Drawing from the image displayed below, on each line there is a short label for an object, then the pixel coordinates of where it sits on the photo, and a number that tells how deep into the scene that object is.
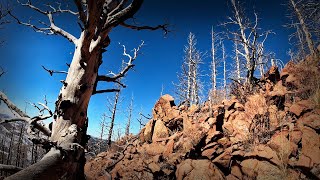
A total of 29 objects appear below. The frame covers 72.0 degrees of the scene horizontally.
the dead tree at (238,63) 24.00
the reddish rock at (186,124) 10.55
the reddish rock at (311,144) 5.05
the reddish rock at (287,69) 9.43
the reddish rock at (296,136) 5.80
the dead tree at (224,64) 25.88
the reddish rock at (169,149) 9.69
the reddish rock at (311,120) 5.79
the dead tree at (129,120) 32.28
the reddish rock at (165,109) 13.14
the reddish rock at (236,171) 5.99
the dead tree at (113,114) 22.79
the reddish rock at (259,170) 5.25
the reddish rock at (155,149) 10.36
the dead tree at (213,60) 23.36
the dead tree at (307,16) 14.07
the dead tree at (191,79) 23.28
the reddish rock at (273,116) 7.42
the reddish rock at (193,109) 12.84
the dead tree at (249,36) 11.20
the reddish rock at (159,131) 12.22
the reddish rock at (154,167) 8.53
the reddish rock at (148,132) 12.81
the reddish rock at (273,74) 10.19
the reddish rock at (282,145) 5.52
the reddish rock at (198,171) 6.25
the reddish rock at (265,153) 5.62
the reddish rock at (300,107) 6.76
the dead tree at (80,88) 2.14
